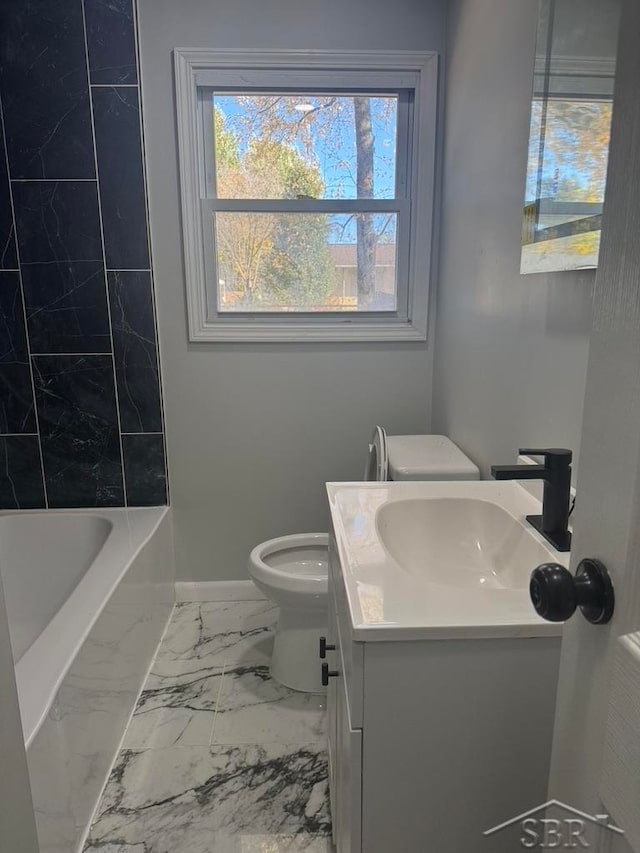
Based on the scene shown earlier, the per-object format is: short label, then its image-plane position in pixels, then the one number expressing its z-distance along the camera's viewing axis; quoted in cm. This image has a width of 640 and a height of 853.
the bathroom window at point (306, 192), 232
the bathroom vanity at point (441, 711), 90
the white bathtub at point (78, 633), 139
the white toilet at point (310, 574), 192
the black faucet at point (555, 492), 115
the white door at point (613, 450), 51
